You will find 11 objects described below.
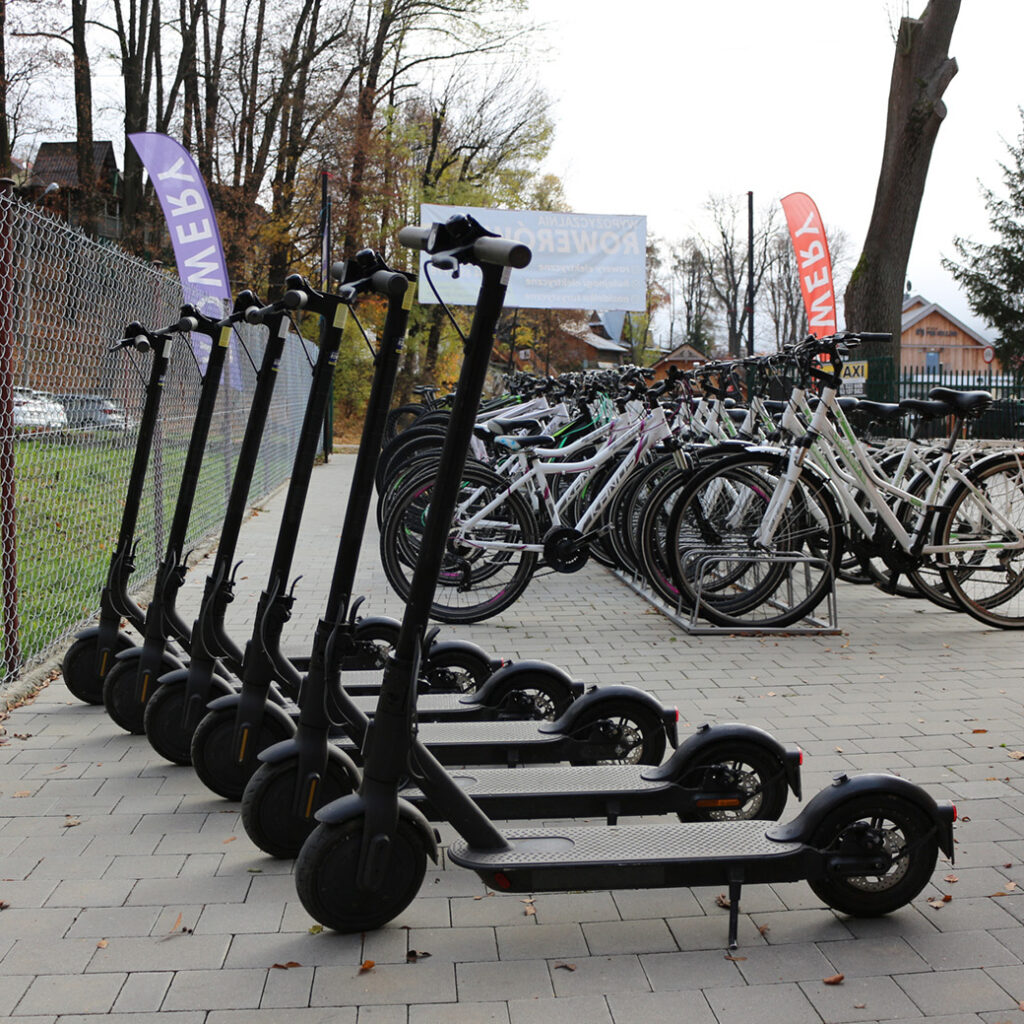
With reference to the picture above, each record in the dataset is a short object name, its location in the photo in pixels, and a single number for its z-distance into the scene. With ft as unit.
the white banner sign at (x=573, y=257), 46.09
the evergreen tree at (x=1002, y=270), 117.60
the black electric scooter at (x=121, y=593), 14.56
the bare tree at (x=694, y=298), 236.84
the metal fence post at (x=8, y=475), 16.07
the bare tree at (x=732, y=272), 206.02
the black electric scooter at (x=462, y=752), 9.91
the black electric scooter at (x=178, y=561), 13.62
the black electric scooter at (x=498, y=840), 8.45
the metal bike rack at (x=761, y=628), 20.83
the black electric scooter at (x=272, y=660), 10.65
